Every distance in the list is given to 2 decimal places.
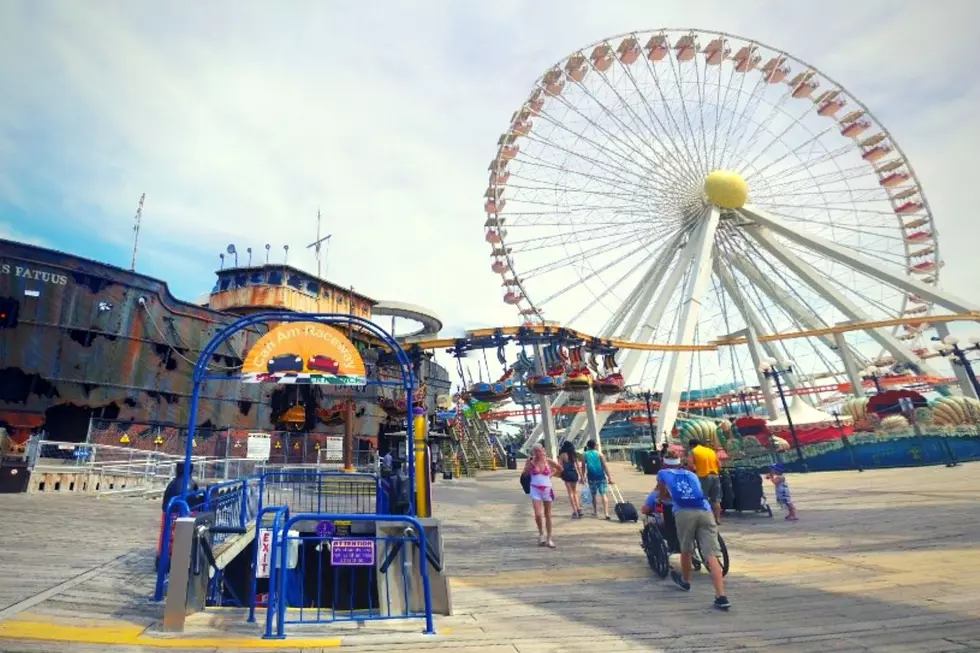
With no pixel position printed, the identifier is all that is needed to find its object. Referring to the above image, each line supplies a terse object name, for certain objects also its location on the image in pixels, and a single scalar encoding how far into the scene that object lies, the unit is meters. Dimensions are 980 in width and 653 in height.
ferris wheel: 28.05
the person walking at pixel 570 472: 10.34
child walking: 9.68
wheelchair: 5.96
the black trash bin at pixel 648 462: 22.00
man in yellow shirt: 8.45
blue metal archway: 6.52
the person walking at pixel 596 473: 10.63
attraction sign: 7.38
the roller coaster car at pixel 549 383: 16.47
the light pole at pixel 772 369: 25.05
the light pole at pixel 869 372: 42.90
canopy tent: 28.66
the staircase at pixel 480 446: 32.47
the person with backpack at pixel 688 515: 5.17
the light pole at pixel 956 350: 22.09
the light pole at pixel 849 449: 20.20
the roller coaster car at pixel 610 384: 18.06
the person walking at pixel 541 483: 7.95
